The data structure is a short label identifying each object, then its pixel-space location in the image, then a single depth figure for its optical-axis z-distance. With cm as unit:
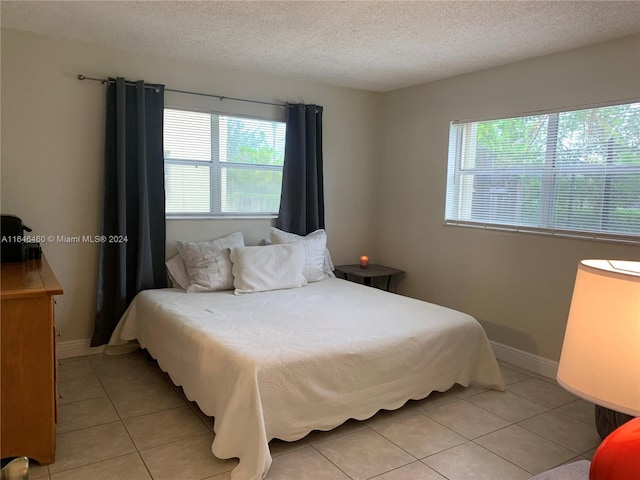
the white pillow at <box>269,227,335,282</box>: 411
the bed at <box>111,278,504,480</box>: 226
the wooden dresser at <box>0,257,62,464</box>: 211
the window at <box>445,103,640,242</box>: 307
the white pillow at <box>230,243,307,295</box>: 368
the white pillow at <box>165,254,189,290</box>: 377
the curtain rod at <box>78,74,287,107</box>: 345
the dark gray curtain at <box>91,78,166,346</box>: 352
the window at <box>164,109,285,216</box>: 388
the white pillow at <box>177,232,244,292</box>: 365
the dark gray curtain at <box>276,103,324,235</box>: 431
